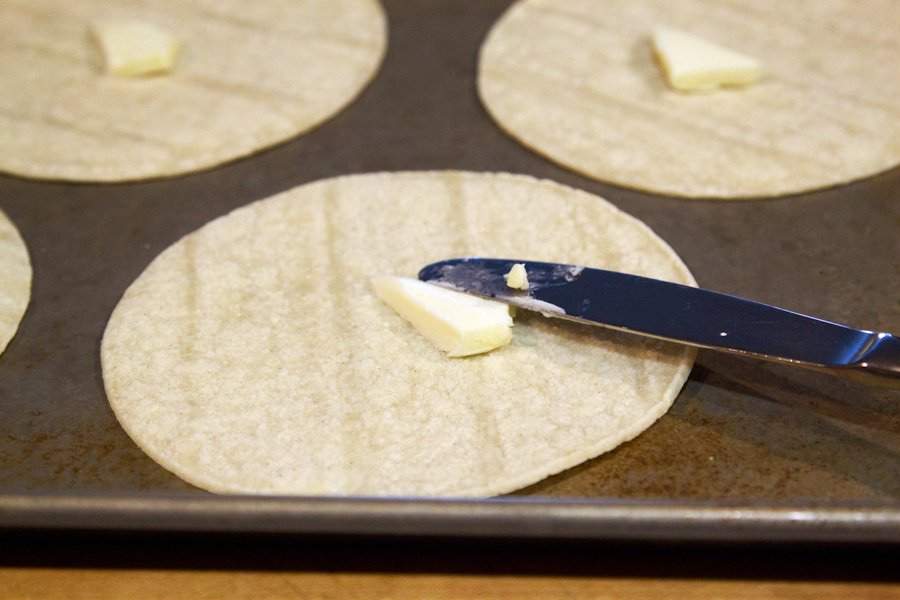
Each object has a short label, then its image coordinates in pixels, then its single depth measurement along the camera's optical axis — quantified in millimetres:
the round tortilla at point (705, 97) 617
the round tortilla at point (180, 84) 635
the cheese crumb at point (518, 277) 563
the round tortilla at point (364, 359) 544
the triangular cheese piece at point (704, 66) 640
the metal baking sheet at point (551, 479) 518
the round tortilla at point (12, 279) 587
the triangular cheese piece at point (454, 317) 558
